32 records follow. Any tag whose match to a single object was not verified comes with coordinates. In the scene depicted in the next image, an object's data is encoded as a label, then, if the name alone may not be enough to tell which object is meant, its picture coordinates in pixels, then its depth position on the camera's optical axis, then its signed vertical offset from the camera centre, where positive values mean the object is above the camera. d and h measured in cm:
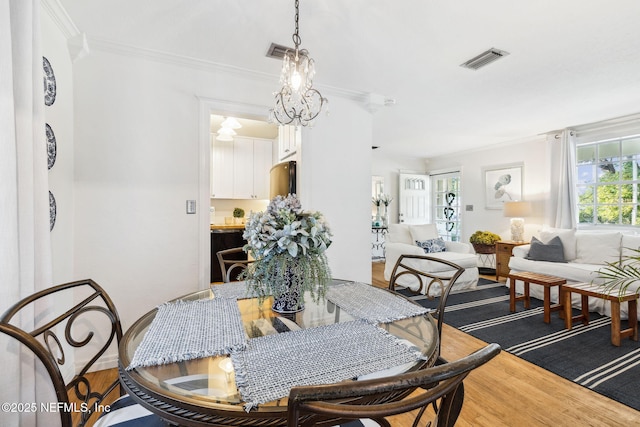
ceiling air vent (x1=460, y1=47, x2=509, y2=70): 233 +126
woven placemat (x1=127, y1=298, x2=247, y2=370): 86 -40
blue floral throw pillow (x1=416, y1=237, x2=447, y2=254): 463 -50
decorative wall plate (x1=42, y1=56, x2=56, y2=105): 172 +79
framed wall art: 539 +54
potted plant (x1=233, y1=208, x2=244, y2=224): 534 -1
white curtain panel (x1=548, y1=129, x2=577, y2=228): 449 +48
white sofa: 333 -57
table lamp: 482 -2
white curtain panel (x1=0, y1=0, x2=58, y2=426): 108 +12
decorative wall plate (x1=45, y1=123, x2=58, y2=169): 175 +41
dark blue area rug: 200 -112
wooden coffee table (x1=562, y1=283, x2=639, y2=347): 248 -86
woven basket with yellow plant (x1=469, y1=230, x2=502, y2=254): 517 -49
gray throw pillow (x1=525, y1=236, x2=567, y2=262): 386 -50
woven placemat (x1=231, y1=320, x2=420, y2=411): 72 -41
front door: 699 +35
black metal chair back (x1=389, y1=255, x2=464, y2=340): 146 -38
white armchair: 422 -61
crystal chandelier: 163 +76
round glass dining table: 66 -43
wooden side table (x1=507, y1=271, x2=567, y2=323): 296 -80
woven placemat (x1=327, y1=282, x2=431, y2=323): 118 -40
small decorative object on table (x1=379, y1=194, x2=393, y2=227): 678 +18
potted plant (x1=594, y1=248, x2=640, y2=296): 272 -69
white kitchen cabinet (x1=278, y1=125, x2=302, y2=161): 291 +81
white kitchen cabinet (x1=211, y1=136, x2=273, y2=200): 521 +83
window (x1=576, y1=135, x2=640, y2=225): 416 +46
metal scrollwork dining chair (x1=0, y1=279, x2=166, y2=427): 76 -48
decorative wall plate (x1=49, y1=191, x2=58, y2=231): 177 +4
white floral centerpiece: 118 -16
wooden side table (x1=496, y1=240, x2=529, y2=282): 472 -68
